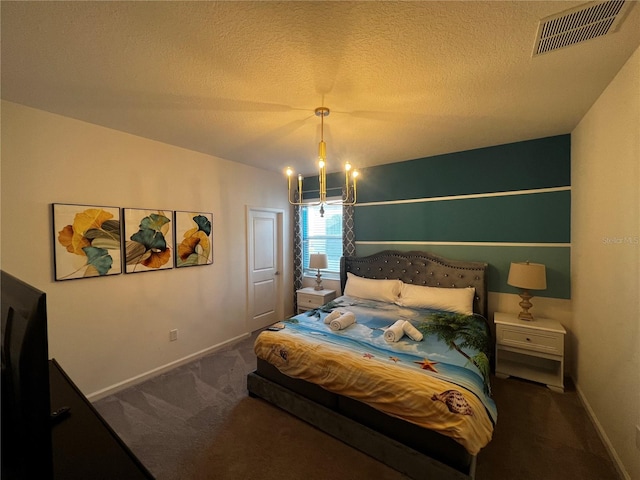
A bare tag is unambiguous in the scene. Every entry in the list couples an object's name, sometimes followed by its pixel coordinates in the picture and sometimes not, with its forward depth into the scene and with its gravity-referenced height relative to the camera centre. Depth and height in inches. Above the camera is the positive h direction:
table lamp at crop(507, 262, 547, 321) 103.0 -18.7
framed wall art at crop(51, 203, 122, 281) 87.4 -1.0
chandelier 83.7 +23.1
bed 61.1 -38.6
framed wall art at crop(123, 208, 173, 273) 104.1 -0.9
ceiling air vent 47.6 +41.4
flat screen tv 25.5 -15.8
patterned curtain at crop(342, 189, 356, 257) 161.9 +1.6
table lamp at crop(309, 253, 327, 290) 162.6 -16.8
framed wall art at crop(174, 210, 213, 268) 120.7 -0.7
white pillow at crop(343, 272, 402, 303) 132.3 -28.6
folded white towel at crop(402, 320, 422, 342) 88.5 -34.0
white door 157.8 -19.9
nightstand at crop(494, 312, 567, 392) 98.6 -45.6
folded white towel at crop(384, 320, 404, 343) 87.2 -33.7
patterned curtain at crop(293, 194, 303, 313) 182.7 -12.4
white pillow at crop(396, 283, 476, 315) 113.8 -29.6
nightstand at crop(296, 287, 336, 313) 158.1 -38.8
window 174.1 +0.1
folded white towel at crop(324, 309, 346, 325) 101.7 -32.4
